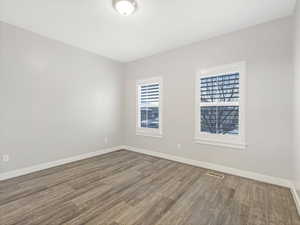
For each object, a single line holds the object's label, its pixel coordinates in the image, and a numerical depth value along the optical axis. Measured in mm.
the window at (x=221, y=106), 2602
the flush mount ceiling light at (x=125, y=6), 1894
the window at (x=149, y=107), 3748
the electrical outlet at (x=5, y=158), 2418
